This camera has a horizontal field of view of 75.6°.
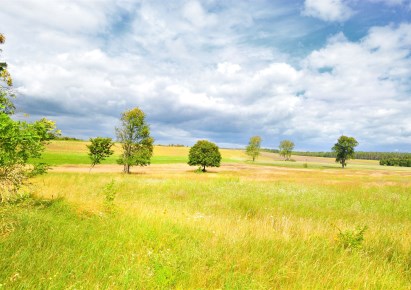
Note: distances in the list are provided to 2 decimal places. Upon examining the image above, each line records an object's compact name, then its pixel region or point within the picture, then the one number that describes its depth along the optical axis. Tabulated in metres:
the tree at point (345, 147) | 101.00
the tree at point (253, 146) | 125.12
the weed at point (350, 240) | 6.64
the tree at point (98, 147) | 45.62
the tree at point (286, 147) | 146.66
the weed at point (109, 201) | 8.55
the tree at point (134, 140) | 47.06
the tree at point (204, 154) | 62.00
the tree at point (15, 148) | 6.44
